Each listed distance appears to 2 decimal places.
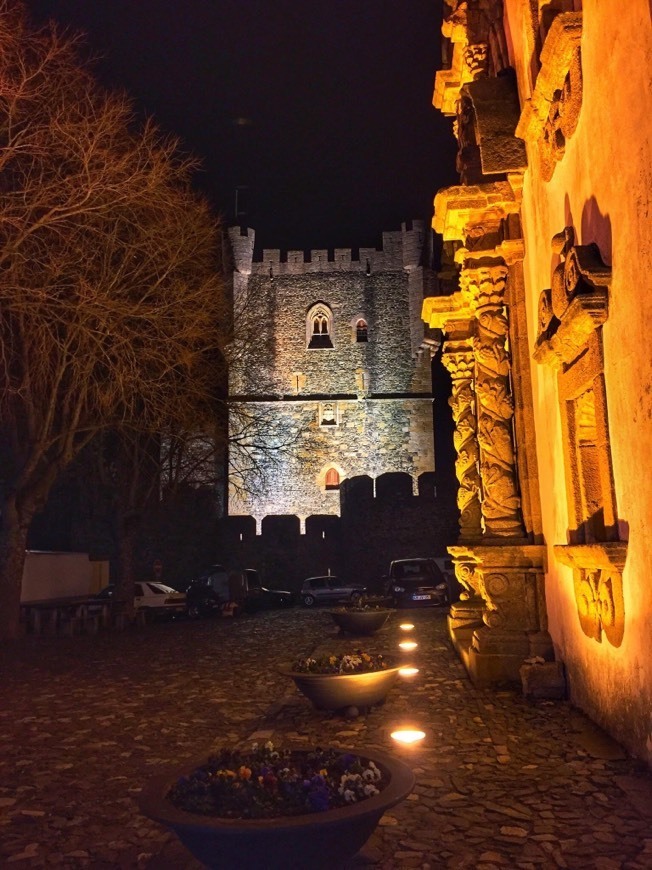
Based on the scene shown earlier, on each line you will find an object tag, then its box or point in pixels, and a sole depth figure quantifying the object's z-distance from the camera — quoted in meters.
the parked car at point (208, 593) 22.27
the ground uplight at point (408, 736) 6.01
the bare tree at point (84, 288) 10.55
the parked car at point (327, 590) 25.17
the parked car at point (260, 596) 22.92
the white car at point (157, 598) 22.52
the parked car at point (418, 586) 20.64
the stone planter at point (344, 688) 6.71
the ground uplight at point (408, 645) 11.77
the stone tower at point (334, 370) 46.00
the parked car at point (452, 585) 20.61
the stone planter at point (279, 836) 2.89
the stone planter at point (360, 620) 12.87
